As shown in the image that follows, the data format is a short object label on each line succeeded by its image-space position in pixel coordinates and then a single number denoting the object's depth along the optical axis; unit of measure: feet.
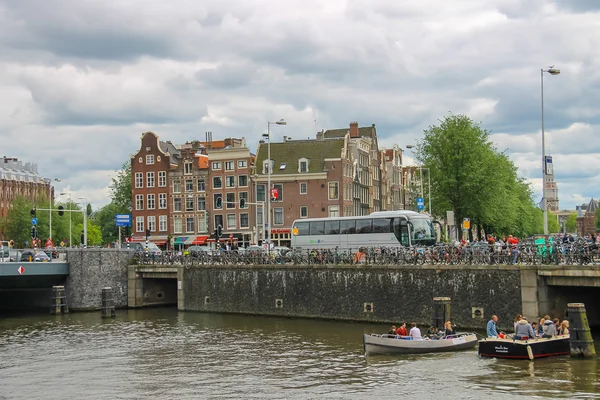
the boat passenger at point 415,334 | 128.67
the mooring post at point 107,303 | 199.72
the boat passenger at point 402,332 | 130.62
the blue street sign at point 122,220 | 250.16
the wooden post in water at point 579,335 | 116.56
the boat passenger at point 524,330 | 121.08
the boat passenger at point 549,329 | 121.08
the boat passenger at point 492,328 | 122.98
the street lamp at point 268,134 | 224.06
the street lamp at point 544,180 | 151.77
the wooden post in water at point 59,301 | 209.15
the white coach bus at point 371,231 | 206.39
